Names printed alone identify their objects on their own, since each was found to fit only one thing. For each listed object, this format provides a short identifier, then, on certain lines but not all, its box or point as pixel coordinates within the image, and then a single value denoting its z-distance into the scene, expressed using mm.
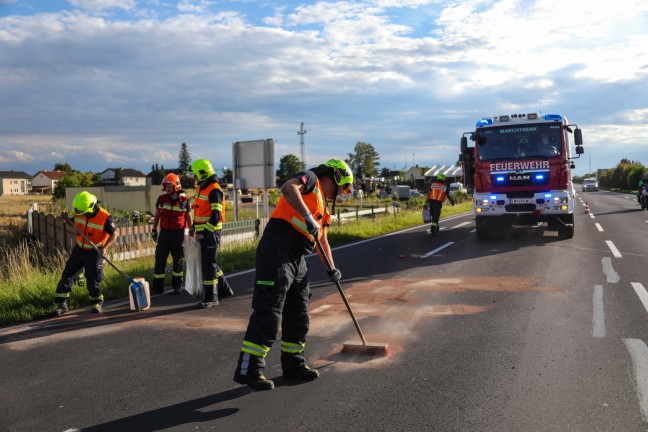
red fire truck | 13820
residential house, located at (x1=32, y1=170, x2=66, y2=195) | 128125
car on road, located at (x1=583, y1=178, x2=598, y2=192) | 66562
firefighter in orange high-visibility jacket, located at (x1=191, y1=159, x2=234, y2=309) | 7371
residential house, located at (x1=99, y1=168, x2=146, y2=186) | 125562
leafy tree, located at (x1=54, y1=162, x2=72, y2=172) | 99900
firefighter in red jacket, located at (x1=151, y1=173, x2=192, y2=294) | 8164
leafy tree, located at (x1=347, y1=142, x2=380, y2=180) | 104312
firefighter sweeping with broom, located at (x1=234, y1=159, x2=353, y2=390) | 4328
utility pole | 70062
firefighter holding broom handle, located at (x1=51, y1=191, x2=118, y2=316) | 7098
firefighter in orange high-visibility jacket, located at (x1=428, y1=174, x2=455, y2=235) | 16156
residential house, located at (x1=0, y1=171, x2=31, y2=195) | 126500
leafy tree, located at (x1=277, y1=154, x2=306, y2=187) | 90750
